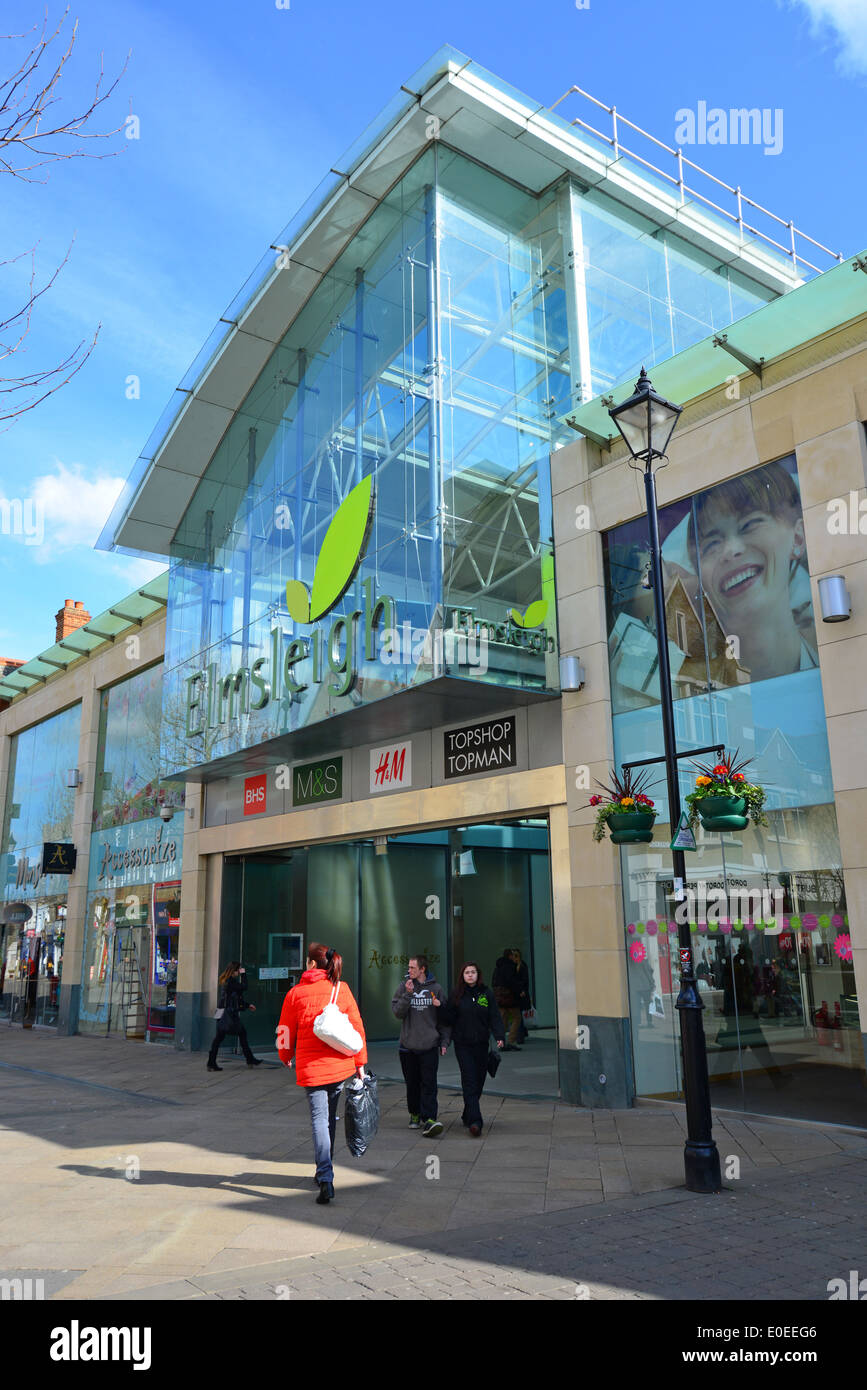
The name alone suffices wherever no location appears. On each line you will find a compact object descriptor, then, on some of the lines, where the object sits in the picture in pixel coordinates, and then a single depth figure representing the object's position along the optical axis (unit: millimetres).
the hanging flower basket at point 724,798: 8914
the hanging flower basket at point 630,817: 10156
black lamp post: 7664
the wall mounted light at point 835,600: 10109
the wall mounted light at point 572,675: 12891
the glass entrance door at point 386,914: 19984
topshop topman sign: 13961
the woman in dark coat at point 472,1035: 10398
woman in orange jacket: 7504
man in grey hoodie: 10461
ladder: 22797
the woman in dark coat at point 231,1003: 16406
